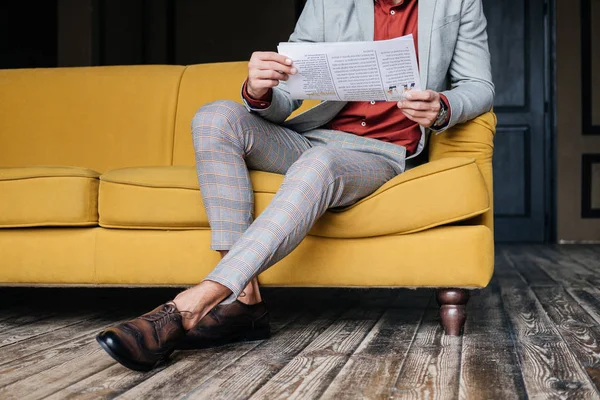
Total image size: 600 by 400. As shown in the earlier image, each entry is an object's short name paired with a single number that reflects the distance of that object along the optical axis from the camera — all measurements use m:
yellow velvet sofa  1.61
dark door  5.18
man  1.31
